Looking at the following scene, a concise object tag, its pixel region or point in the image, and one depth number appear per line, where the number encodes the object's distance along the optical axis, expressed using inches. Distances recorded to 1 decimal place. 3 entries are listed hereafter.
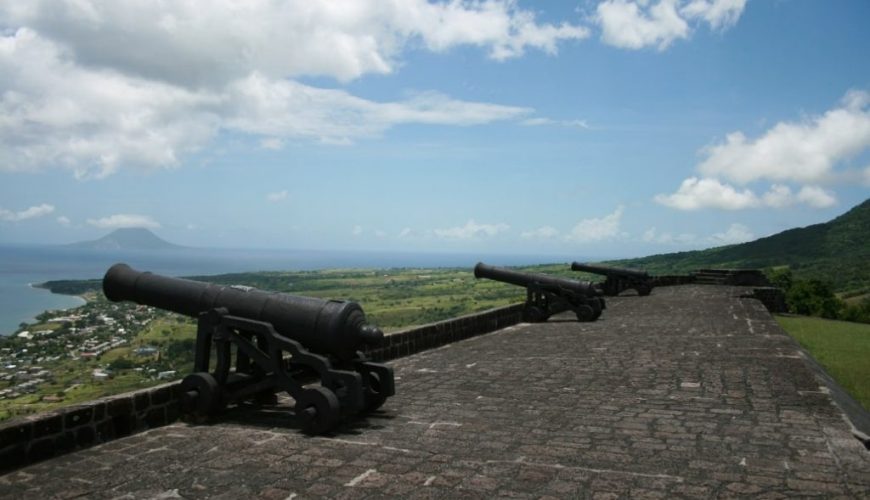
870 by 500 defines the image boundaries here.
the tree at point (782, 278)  1392.7
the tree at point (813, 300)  1155.9
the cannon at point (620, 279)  987.3
